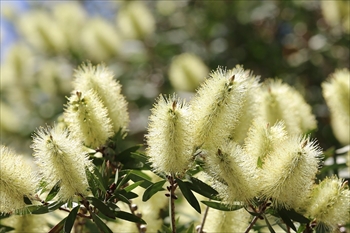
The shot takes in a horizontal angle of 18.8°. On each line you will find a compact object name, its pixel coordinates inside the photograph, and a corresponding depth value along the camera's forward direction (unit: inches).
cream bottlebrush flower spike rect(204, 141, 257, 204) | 31.6
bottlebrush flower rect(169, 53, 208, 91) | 58.7
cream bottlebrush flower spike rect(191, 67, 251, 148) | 32.3
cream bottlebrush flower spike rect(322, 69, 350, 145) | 39.3
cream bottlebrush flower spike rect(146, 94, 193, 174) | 31.9
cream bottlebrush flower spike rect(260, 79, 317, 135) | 37.3
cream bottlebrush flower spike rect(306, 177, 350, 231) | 32.5
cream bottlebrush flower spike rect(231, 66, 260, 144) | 35.2
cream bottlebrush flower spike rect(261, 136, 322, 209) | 31.4
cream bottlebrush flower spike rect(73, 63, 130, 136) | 35.6
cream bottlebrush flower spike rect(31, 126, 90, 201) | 31.8
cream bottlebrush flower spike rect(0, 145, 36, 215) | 32.1
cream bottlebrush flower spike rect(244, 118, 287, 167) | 33.1
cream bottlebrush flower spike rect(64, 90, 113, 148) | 34.0
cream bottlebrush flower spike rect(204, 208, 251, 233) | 34.3
